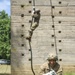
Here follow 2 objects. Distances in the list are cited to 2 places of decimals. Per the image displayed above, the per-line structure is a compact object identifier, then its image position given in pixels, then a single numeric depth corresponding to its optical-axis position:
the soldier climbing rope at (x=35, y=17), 10.11
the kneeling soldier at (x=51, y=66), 5.86
